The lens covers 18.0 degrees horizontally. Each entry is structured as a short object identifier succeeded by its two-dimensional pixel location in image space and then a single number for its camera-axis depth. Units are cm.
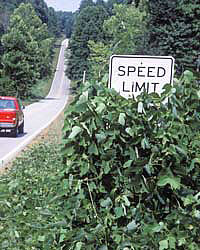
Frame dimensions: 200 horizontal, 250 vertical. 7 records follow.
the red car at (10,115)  2391
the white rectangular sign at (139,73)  507
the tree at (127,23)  7583
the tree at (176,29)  5666
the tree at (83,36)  11094
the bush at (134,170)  441
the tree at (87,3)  18208
